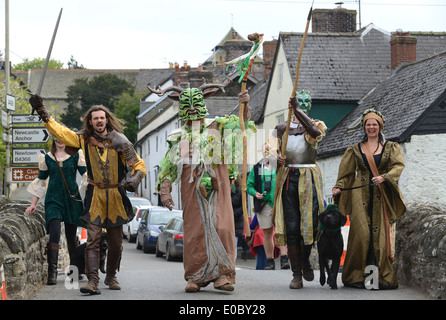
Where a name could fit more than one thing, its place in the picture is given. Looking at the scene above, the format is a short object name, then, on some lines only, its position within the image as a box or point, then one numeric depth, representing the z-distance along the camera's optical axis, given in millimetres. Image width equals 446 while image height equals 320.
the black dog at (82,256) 10633
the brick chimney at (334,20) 40656
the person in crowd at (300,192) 10023
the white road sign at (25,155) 21359
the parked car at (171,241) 21812
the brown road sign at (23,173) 21641
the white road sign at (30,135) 20984
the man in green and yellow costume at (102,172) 9523
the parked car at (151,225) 26812
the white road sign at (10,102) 21169
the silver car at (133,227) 33969
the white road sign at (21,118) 20600
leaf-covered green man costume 9711
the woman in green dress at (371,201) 9758
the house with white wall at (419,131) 26219
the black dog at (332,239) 9680
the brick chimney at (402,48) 35250
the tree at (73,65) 128125
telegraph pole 22094
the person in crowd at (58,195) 10734
